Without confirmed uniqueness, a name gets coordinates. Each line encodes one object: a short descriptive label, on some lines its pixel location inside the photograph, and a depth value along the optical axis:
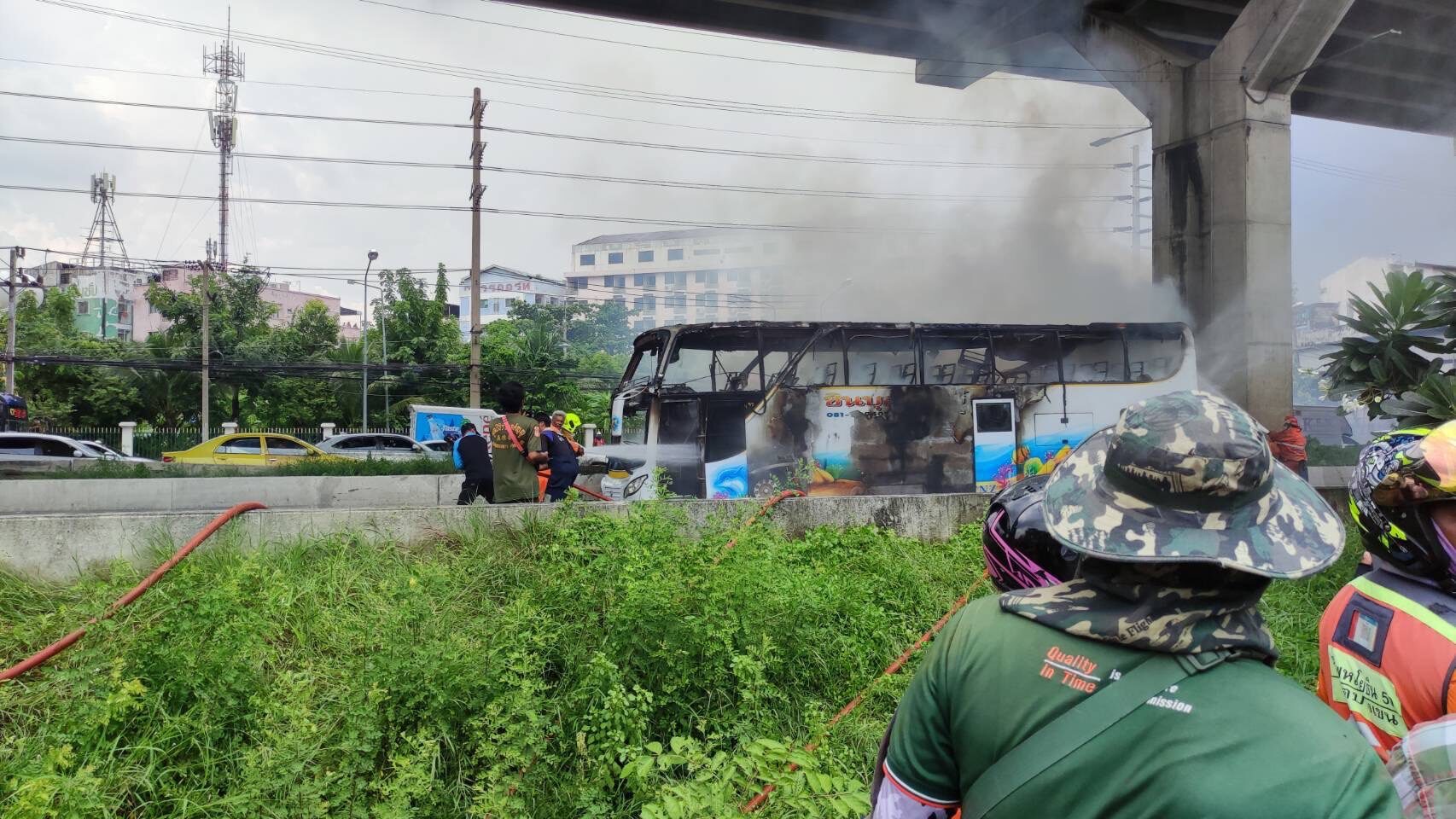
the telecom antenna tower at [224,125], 58.69
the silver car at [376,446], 23.30
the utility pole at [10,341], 29.91
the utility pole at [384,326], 33.97
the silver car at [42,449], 17.05
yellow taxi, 19.98
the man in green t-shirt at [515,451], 6.68
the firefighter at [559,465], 6.91
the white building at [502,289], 81.88
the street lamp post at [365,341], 33.36
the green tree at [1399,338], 7.78
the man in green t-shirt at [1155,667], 1.10
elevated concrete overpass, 13.85
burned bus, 11.16
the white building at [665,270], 81.38
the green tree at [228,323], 35.88
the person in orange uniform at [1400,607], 1.76
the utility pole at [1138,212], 36.38
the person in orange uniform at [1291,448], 12.41
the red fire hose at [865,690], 2.92
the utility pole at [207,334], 31.11
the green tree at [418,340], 36.41
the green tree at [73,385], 34.34
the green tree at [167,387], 35.25
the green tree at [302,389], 36.28
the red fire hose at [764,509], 5.09
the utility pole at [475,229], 24.14
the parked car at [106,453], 18.41
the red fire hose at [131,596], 3.60
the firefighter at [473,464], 7.13
